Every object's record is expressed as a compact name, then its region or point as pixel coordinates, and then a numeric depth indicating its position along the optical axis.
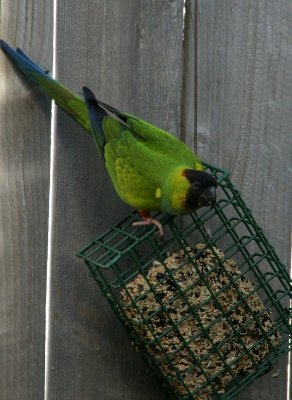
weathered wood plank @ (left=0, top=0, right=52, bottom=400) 5.75
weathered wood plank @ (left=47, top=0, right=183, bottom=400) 5.90
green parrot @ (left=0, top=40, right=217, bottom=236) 5.66
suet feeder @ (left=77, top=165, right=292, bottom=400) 5.68
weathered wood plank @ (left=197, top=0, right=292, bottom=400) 6.14
